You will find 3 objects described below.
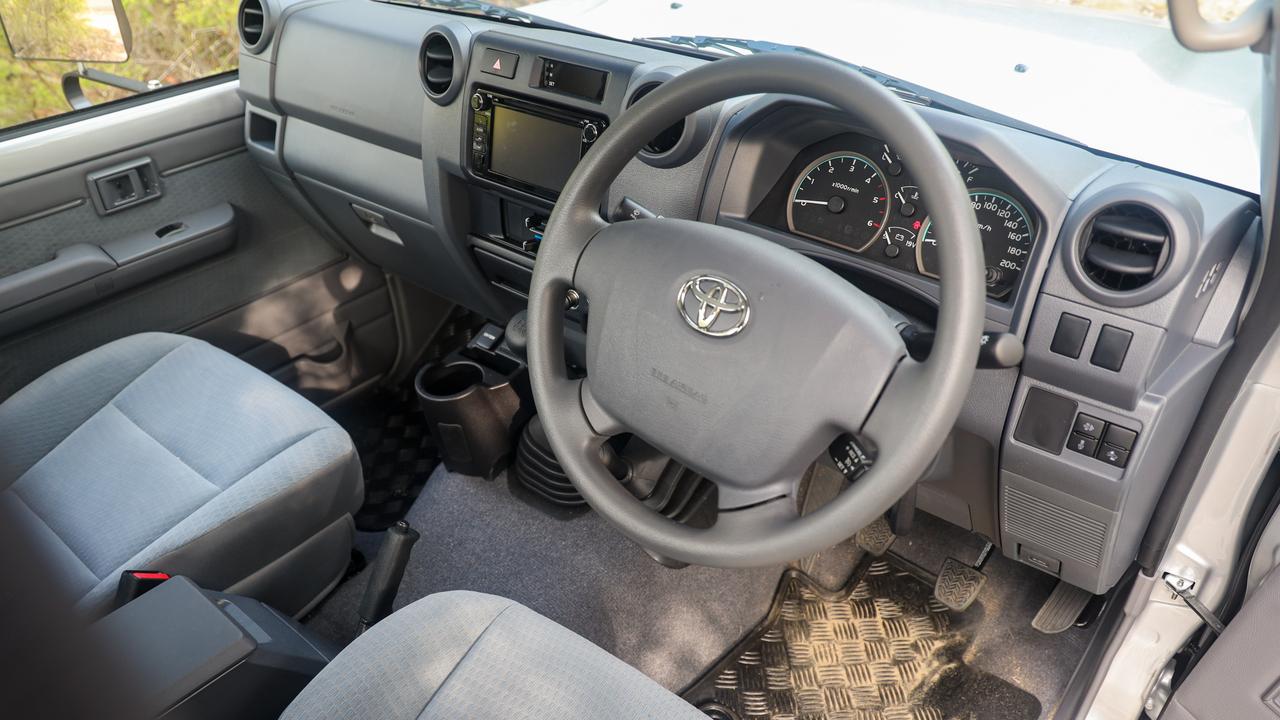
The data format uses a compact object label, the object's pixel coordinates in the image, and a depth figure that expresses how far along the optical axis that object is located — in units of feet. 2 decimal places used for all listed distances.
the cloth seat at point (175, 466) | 4.71
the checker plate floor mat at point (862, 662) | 5.92
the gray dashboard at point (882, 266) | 3.86
